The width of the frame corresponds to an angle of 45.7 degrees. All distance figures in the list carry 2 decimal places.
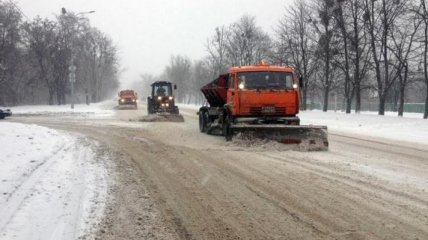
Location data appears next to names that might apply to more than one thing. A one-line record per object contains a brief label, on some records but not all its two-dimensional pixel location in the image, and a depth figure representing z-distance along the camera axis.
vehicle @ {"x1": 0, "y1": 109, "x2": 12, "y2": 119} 32.67
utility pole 44.59
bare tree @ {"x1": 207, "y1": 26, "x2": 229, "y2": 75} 70.59
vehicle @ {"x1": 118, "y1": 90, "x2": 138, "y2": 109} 56.38
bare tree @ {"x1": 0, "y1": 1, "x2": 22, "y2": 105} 53.28
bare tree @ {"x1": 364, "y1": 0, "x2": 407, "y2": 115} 36.06
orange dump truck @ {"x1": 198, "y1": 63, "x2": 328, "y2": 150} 16.53
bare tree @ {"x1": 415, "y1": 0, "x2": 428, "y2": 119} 32.48
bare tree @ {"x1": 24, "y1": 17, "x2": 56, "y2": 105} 59.16
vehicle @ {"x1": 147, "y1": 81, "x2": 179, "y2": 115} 35.15
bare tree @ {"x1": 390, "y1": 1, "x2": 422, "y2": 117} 36.31
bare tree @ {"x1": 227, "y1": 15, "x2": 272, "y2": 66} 60.50
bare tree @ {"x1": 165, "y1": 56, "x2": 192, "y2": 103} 117.00
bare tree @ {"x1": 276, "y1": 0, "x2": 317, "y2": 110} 47.06
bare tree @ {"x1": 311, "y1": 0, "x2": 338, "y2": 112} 41.69
